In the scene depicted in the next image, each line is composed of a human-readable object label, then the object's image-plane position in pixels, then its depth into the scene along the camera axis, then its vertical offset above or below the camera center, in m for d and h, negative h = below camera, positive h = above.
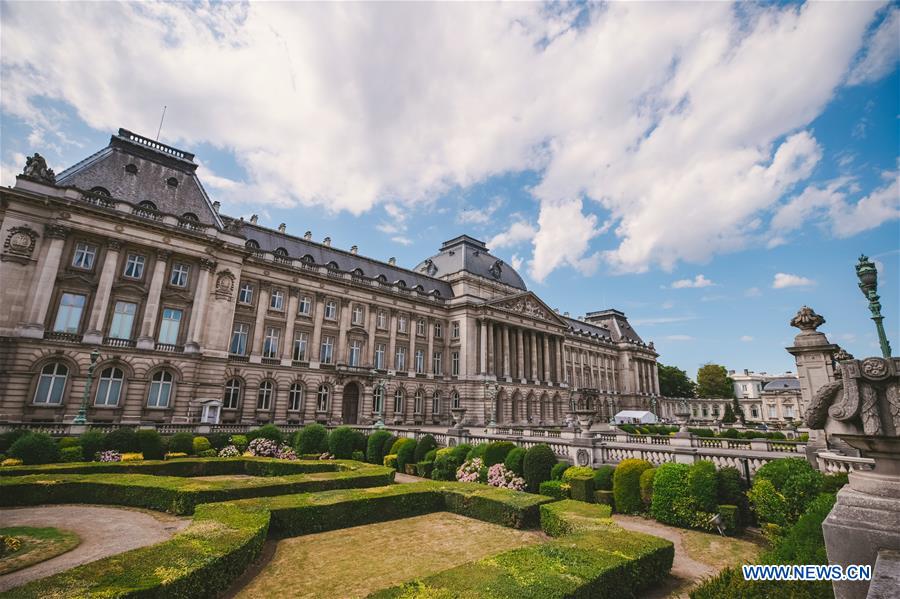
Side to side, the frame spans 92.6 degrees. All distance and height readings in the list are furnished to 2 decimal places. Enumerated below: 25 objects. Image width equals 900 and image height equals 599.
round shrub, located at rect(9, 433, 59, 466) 18.22 -2.10
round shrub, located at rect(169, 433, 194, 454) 22.82 -2.10
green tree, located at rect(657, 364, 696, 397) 104.06 +7.40
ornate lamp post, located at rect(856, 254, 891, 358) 11.02 +3.26
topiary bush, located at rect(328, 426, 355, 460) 25.58 -2.17
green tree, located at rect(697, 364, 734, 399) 100.31 +7.74
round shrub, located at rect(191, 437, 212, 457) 23.50 -2.26
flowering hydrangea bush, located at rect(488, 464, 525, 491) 16.91 -2.64
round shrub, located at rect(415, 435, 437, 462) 22.95 -1.95
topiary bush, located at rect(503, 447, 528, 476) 17.25 -1.94
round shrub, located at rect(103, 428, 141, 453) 21.19 -1.93
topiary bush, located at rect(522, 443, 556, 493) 16.56 -2.01
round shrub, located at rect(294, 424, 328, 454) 25.78 -2.02
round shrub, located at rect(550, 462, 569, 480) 16.22 -2.15
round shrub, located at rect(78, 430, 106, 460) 20.34 -1.98
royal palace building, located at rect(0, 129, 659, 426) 27.55 +7.31
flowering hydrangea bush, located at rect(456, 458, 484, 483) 18.64 -2.62
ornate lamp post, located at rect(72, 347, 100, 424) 23.51 -0.24
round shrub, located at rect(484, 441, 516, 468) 18.52 -1.74
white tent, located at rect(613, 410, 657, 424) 49.38 -0.33
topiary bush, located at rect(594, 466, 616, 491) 14.97 -2.23
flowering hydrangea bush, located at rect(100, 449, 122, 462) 20.28 -2.55
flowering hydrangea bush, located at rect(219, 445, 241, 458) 23.83 -2.61
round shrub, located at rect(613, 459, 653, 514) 14.05 -2.31
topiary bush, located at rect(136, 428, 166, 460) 21.66 -2.09
